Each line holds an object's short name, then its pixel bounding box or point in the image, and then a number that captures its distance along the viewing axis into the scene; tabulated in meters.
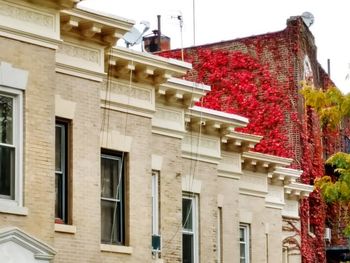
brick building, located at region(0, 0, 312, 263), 22.80
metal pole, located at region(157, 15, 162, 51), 53.48
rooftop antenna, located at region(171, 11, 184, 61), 31.55
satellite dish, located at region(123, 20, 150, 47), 30.67
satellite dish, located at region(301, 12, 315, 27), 50.16
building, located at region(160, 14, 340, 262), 47.97
